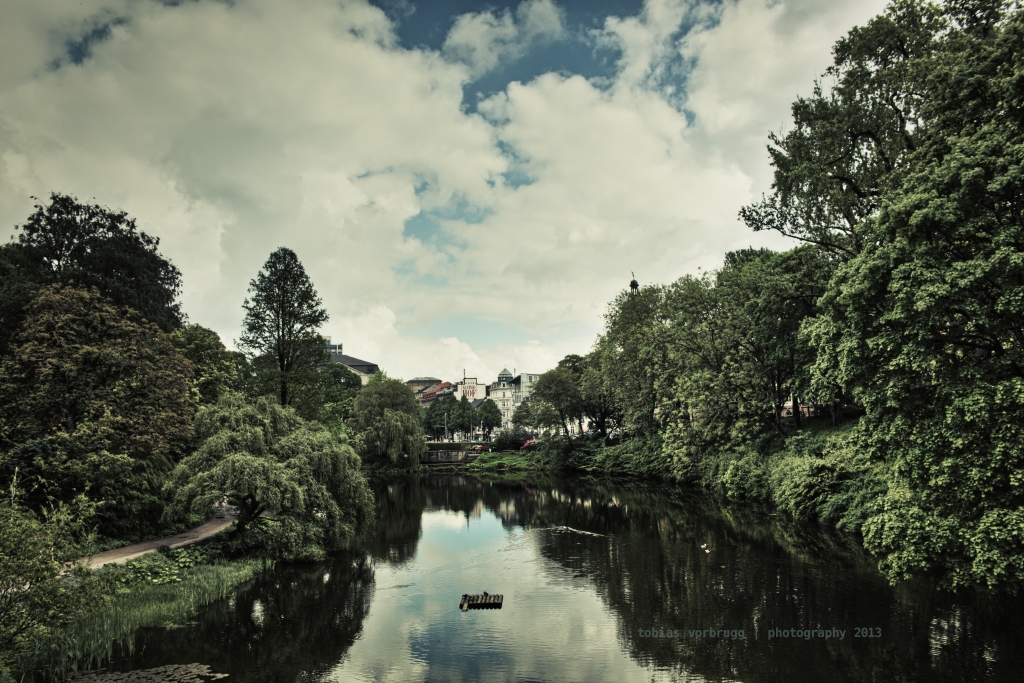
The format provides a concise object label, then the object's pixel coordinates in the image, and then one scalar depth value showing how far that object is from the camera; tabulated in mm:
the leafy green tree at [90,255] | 30891
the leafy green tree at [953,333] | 13641
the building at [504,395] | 167125
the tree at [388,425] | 65375
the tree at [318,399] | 41938
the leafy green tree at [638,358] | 48719
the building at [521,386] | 162250
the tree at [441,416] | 125438
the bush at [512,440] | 87500
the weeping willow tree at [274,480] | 21734
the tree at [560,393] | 71750
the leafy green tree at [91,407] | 21859
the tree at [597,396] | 63122
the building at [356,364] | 156538
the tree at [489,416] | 126562
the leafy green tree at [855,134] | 24375
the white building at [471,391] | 187750
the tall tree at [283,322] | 41719
